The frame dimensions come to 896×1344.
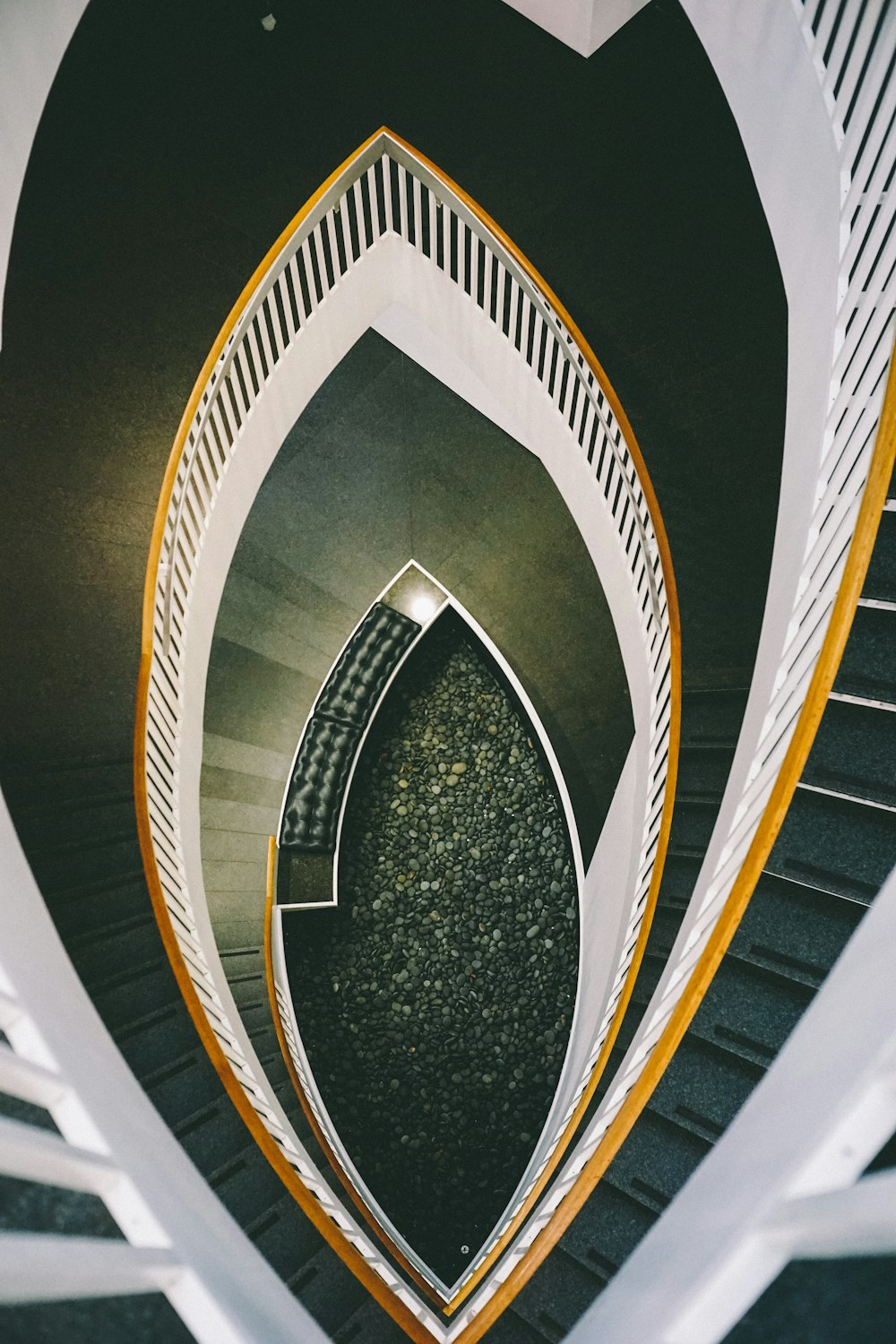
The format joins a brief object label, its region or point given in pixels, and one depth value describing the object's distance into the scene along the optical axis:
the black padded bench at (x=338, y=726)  6.14
